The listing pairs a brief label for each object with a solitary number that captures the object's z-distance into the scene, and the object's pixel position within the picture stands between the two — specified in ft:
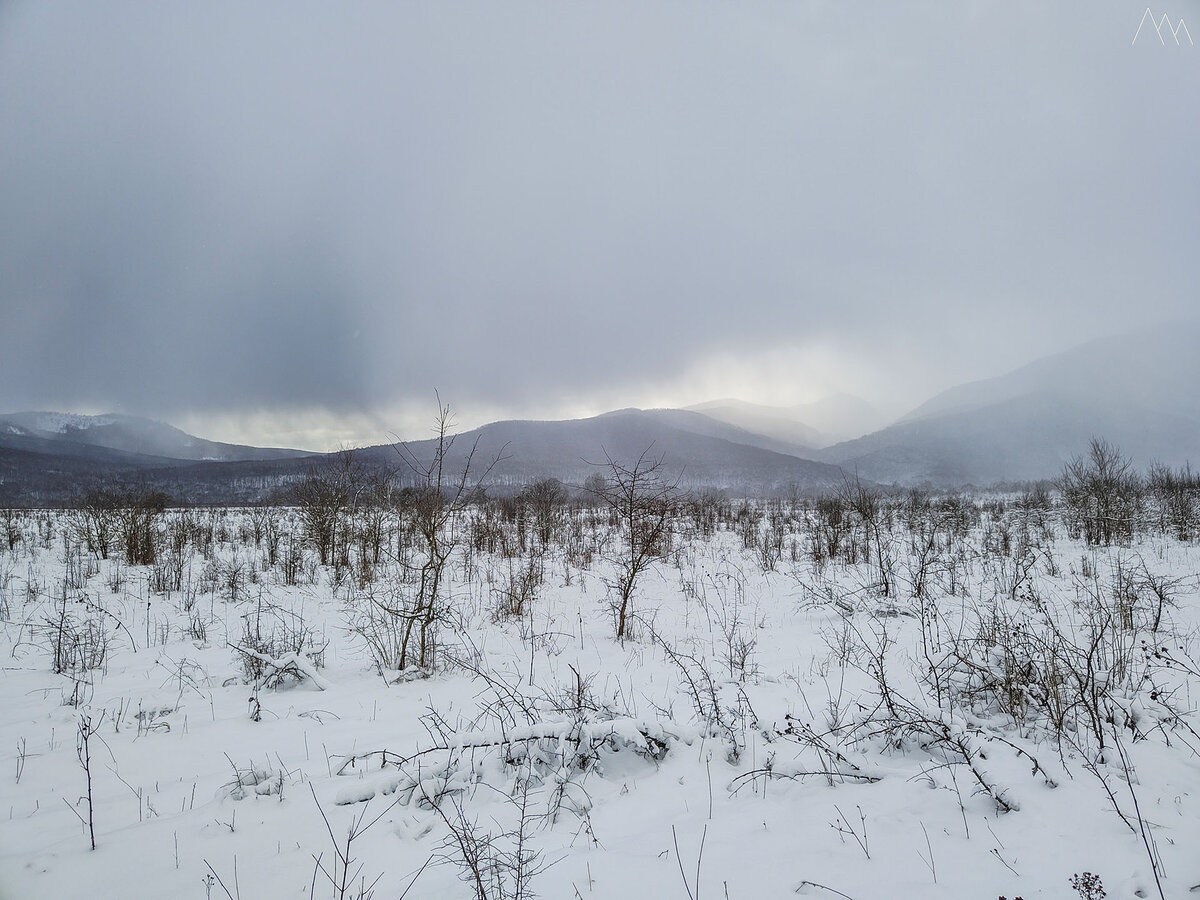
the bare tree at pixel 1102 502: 39.91
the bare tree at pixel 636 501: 20.62
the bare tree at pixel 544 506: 50.66
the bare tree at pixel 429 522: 15.69
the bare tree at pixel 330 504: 39.11
